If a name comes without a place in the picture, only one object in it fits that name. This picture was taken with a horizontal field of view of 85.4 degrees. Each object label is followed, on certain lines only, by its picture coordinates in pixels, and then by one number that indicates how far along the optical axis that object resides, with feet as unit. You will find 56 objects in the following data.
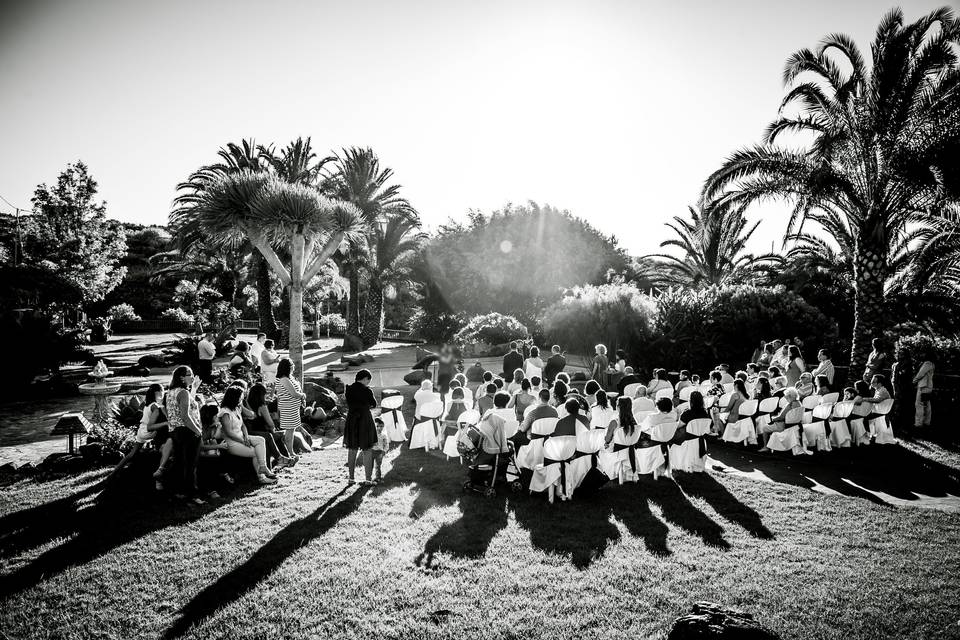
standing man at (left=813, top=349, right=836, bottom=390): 37.35
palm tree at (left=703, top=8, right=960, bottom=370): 40.68
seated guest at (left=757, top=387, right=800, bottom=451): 32.45
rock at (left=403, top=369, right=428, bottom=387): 55.92
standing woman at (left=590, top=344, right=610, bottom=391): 43.69
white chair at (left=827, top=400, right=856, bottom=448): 32.37
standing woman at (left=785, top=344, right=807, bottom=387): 39.19
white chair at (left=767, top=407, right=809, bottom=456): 32.27
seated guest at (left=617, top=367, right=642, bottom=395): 38.73
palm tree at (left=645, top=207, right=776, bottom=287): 90.22
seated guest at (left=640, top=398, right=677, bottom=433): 27.25
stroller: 24.97
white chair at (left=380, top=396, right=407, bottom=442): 33.83
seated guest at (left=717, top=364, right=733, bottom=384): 38.71
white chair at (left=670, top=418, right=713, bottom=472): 28.04
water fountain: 36.58
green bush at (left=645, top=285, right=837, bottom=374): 57.21
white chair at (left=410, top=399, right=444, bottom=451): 32.86
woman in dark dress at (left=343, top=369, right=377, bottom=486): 25.32
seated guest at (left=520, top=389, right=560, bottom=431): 25.17
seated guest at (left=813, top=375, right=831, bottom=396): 32.83
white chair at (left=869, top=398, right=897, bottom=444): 32.78
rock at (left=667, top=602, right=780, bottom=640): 11.71
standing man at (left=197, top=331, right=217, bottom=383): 46.65
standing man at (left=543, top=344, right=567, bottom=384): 42.20
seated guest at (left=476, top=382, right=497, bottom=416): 32.53
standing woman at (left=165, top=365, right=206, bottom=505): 22.90
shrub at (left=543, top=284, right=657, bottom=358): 59.41
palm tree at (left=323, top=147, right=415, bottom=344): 77.82
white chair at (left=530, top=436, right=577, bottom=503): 23.63
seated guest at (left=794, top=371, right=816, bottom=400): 35.15
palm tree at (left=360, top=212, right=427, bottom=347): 90.43
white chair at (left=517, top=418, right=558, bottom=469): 24.97
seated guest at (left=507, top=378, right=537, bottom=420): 30.71
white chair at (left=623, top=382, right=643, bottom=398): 35.06
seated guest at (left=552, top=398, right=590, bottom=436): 23.76
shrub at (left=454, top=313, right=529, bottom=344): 77.10
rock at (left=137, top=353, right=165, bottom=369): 61.11
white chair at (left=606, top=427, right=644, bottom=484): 26.86
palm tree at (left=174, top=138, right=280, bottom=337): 74.54
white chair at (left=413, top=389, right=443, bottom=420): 32.96
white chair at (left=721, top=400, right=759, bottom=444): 33.73
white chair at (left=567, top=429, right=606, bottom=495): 24.06
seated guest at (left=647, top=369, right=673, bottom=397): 36.32
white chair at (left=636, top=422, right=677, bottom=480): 27.17
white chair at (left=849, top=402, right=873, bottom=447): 32.17
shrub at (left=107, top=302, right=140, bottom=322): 89.41
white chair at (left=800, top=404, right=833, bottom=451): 32.48
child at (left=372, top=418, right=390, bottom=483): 26.96
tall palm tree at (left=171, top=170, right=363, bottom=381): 42.45
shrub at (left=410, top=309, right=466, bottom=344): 99.96
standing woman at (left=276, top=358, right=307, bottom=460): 28.60
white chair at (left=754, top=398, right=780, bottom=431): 33.40
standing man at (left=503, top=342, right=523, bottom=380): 42.88
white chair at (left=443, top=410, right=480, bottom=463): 30.50
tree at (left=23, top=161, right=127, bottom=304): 70.44
